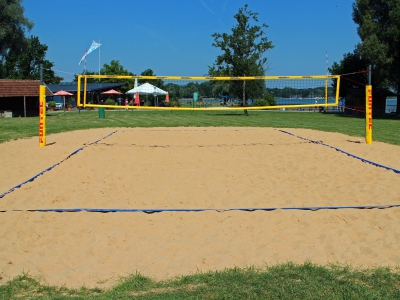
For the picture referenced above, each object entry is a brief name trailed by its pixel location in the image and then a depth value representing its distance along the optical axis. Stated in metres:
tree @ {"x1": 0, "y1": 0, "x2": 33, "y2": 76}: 32.31
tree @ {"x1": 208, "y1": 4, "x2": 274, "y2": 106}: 28.95
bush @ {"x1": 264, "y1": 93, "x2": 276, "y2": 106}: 31.93
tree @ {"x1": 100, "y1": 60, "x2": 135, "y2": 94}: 57.72
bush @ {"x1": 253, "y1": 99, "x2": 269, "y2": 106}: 34.39
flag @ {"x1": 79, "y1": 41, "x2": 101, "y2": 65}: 27.56
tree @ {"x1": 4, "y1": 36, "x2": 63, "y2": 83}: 58.94
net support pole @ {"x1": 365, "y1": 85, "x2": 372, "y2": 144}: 10.68
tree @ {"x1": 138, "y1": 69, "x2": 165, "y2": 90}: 45.74
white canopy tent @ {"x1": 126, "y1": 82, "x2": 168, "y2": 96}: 29.92
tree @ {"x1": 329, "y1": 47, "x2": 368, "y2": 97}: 36.91
